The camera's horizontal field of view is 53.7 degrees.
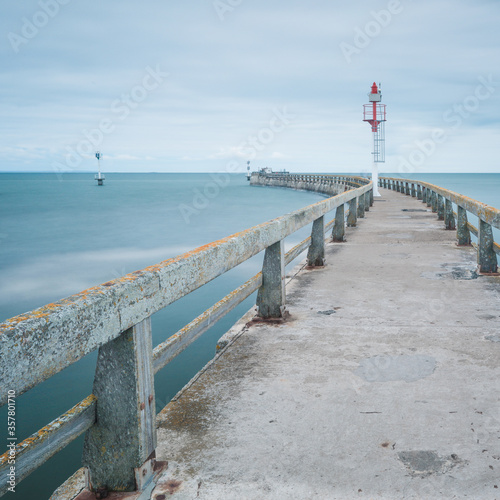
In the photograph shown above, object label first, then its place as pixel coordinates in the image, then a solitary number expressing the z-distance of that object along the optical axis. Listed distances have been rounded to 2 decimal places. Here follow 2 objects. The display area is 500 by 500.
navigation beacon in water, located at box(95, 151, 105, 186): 112.38
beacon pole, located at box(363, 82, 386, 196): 27.67
